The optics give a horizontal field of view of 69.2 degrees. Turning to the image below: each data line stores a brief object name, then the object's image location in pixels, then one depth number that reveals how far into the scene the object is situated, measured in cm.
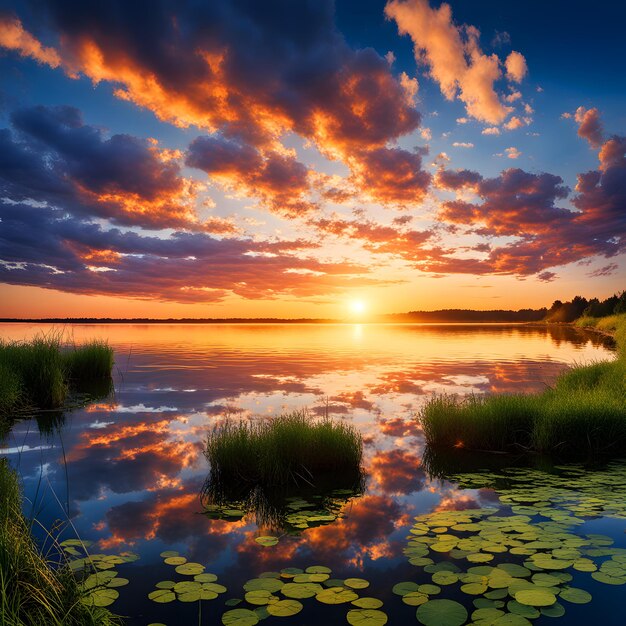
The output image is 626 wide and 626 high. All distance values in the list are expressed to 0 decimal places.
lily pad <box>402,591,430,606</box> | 583
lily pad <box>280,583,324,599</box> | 607
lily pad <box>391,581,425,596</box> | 613
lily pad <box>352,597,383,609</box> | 583
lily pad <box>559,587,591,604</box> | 566
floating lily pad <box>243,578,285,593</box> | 632
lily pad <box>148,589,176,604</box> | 602
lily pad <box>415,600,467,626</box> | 534
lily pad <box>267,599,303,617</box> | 561
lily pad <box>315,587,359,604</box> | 592
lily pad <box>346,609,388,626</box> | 546
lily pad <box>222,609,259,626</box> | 545
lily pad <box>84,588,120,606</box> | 588
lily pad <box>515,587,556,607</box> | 552
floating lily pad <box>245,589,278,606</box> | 594
